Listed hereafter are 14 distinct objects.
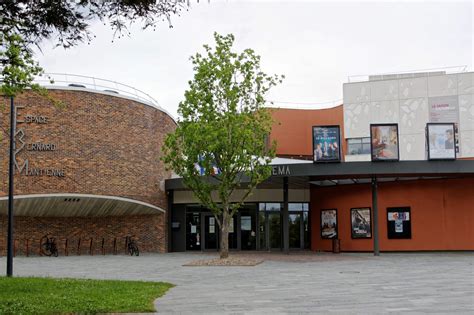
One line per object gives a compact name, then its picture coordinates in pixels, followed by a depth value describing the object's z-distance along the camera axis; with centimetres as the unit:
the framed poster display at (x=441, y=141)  2339
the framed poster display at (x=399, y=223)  2598
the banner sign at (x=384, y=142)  2370
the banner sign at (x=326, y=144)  2378
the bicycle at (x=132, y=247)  2741
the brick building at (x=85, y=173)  2623
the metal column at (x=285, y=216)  2542
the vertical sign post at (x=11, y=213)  1547
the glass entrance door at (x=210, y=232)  3067
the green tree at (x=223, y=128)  2136
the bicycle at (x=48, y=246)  2645
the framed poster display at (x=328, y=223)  2762
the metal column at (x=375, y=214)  2422
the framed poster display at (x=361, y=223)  2652
